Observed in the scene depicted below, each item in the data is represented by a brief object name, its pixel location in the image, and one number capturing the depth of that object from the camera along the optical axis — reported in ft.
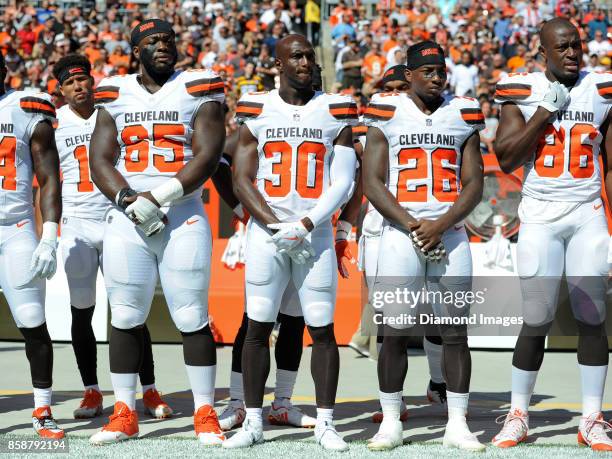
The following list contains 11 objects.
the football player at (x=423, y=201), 33.53
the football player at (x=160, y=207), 33.91
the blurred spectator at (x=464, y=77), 103.76
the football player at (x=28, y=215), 35.01
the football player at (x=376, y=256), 41.81
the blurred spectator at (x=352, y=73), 107.14
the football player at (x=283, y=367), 37.58
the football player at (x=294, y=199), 33.96
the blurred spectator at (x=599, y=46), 107.96
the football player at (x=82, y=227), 39.99
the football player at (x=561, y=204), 33.91
